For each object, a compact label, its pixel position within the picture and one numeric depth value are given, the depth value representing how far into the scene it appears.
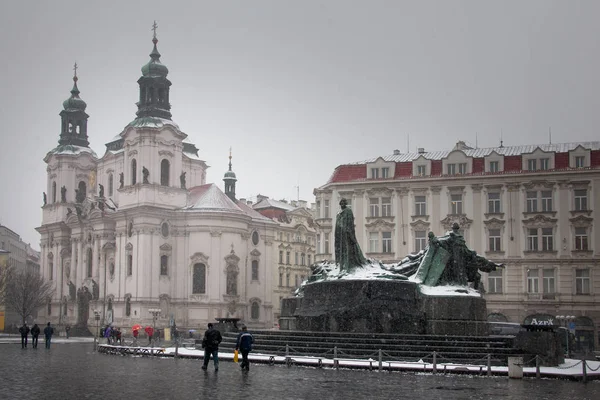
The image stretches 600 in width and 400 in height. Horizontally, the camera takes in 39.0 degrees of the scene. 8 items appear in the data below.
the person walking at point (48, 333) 40.41
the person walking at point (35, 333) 41.91
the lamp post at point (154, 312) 70.21
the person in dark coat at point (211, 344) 23.69
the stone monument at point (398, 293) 28.77
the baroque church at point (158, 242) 75.62
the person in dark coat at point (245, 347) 23.69
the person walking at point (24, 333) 42.31
